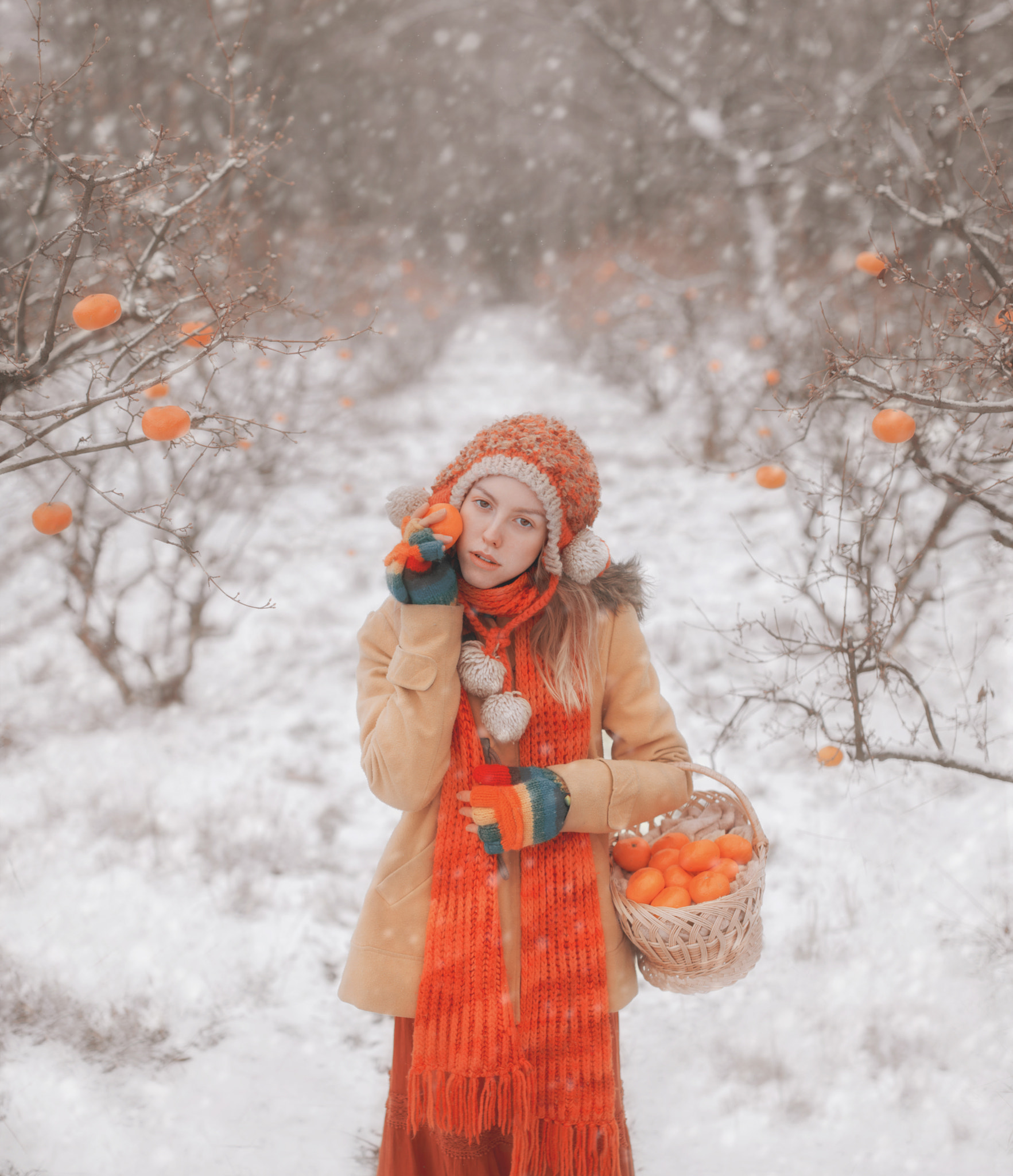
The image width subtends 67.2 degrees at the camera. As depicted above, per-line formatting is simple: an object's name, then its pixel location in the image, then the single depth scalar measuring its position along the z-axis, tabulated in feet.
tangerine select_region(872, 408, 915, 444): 5.88
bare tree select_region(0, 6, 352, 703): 4.52
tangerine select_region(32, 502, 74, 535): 5.19
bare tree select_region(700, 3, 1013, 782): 5.25
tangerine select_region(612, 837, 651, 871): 5.47
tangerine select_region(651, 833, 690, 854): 5.54
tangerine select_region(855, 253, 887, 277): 6.66
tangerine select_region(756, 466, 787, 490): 9.04
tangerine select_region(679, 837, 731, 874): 5.16
